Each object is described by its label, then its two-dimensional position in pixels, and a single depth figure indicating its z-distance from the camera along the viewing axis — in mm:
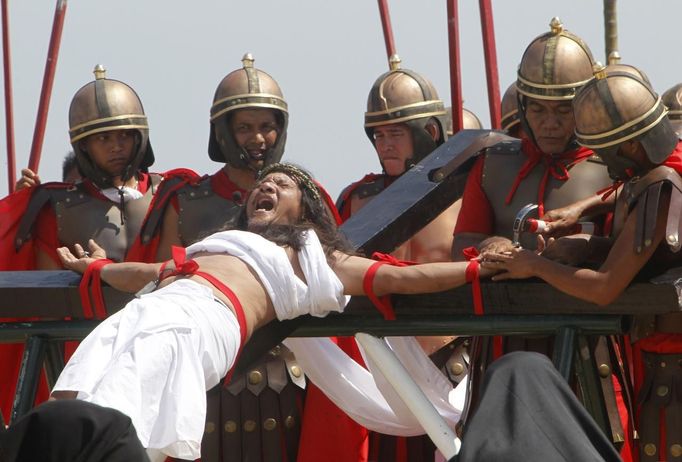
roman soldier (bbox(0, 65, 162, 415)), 17187
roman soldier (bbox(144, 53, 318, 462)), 16344
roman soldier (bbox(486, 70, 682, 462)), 12453
